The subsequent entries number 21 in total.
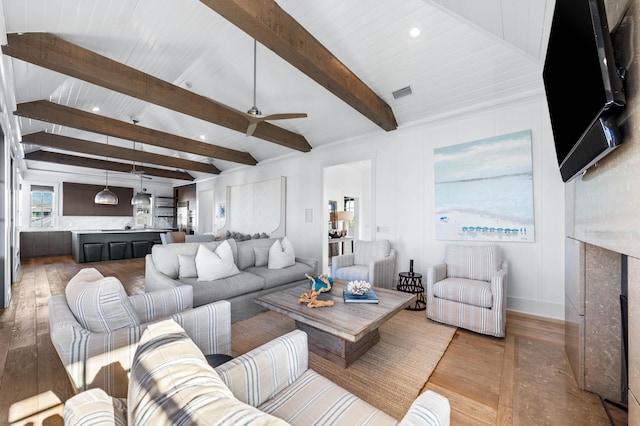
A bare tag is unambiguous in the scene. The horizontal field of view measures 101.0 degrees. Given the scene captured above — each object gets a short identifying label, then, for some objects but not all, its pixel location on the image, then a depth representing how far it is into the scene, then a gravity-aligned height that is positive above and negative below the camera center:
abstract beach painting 3.35 +0.34
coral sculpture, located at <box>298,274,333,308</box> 2.40 -0.79
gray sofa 2.89 -0.80
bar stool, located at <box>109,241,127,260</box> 7.40 -0.96
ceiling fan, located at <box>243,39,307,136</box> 3.23 +1.25
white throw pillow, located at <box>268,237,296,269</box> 3.90 -0.60
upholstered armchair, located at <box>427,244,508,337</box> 2.65 -0.81
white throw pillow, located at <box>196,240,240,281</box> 3.12 -0.59
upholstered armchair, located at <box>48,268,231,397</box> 1.33 -0.65
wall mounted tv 1.03 +0.63
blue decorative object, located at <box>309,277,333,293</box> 2.68 -0.72
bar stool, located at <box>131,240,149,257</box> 7.84 -0.97
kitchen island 6.96 -0.80
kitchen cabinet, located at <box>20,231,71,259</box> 7.59 -0.82
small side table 3.57 -1.02
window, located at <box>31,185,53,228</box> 8.09 +0.31
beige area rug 1.86 -1.25
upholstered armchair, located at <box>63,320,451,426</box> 0.62 -0.64
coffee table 2.01 -0.84
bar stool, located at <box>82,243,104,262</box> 6.97 -0.95
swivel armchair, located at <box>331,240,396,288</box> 3.75 -0.77
